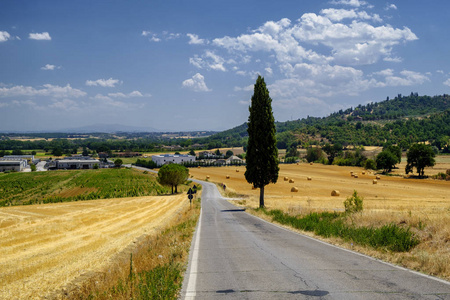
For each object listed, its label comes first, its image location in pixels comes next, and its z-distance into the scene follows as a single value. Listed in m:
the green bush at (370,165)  113.12
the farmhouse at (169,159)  154.12
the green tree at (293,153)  184.40
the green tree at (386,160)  101.19
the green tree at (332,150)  149.75
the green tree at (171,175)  67.12
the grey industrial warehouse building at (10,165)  133.00
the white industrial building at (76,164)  144.88
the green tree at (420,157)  87.31
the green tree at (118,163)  141.95
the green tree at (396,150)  121.31
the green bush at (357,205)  19.82
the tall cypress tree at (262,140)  33.69
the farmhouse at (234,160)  160.00
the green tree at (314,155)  162.38
